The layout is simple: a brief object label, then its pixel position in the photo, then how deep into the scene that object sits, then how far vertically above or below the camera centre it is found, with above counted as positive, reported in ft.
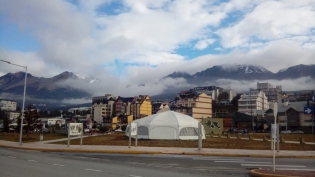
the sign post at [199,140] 62.75 -7.48
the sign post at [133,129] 73.63 -5.64
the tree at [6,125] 181.27 -12.18
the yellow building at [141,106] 316.90 +7.23
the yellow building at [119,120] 272.50 -10.98
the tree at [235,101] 390.65 +19.66
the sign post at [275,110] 32.50 +0.49
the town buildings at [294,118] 218.97 -4.07
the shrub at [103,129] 164.12 -12.79
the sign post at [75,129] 77.74 -6.25
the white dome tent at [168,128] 97.29 -6.81
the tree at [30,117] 109.06 -3.45
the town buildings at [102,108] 377.53 +5.47
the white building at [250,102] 352.33 +17.09
